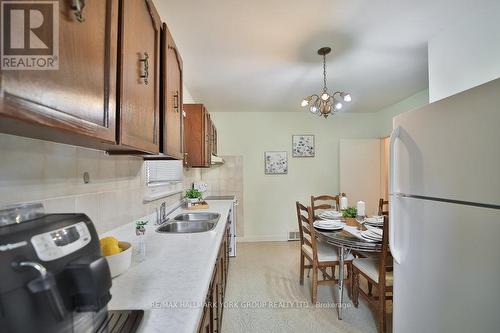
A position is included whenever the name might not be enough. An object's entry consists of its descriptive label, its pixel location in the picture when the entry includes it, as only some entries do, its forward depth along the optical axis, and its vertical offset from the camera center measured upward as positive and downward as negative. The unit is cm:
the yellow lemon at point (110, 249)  90 -33
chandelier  218 +75
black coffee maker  35 -18
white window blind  185 -4
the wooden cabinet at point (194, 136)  256 +37
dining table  180 -60
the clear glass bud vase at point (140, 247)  114 -41
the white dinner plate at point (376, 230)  193 -55
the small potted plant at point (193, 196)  283 -35
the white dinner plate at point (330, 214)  263 -55
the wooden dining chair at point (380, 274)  174 -88
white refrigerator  93 -22
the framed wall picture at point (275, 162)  435 +12
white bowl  90 -38
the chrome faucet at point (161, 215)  187 -40
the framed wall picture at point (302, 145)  438 +45
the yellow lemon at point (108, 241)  92 -30
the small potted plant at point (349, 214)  256 -52
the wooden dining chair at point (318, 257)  216 -87
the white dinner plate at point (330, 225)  211 -55
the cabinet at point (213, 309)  100 -74
